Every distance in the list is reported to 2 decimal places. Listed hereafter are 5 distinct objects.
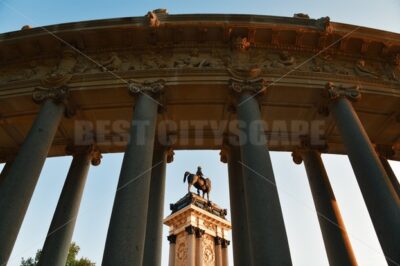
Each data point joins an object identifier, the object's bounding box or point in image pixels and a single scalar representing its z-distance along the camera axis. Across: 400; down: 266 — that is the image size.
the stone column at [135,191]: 12.17
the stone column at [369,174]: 13.34
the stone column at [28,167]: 14.05
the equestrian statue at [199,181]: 50.66
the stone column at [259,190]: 12.12
